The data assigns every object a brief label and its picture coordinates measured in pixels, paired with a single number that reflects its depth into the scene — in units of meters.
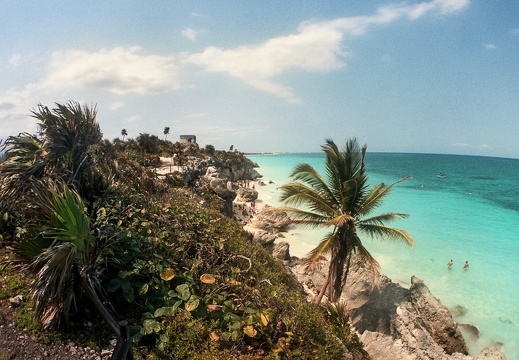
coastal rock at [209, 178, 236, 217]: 22.11
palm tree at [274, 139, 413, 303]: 9.64
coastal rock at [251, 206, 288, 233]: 24.89
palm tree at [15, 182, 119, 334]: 4.11
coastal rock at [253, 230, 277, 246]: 18.47
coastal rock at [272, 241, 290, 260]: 17.97
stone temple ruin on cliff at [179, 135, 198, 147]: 63.75
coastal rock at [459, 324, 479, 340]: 13.03
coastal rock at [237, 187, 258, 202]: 37.04
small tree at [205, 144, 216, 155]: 56.94
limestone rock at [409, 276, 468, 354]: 10.82
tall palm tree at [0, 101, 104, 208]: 5.99
